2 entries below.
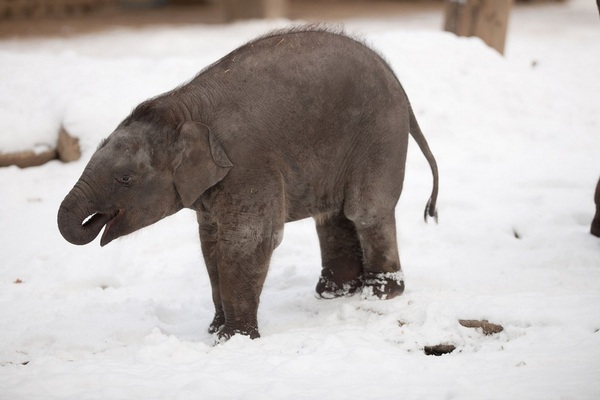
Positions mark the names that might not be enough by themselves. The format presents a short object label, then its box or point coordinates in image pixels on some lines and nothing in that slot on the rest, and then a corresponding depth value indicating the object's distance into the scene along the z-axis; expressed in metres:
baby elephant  9.37
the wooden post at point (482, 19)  19.75
